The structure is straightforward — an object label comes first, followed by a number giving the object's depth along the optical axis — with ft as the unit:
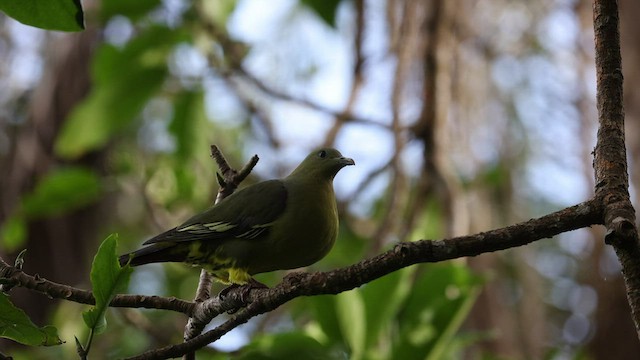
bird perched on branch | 21.61
